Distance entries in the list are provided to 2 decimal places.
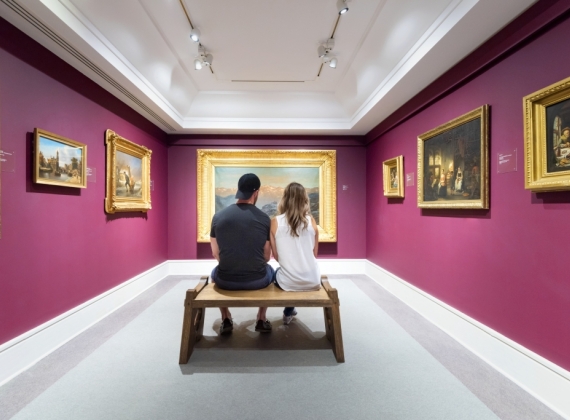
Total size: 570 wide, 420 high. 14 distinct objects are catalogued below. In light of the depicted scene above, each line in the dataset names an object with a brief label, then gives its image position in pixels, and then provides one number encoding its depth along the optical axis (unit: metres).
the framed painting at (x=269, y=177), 5.74
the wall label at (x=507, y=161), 2.30
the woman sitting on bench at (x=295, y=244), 2.62
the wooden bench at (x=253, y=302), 2.36
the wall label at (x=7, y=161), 2.25
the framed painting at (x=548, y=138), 1.84
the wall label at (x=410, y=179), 4.01
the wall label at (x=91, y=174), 3.33
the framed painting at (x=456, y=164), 2.59
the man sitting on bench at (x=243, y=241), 2.52
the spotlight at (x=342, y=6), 2.67
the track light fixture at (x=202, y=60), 3.64
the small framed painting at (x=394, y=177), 4.27
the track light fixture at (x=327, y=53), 3.46
